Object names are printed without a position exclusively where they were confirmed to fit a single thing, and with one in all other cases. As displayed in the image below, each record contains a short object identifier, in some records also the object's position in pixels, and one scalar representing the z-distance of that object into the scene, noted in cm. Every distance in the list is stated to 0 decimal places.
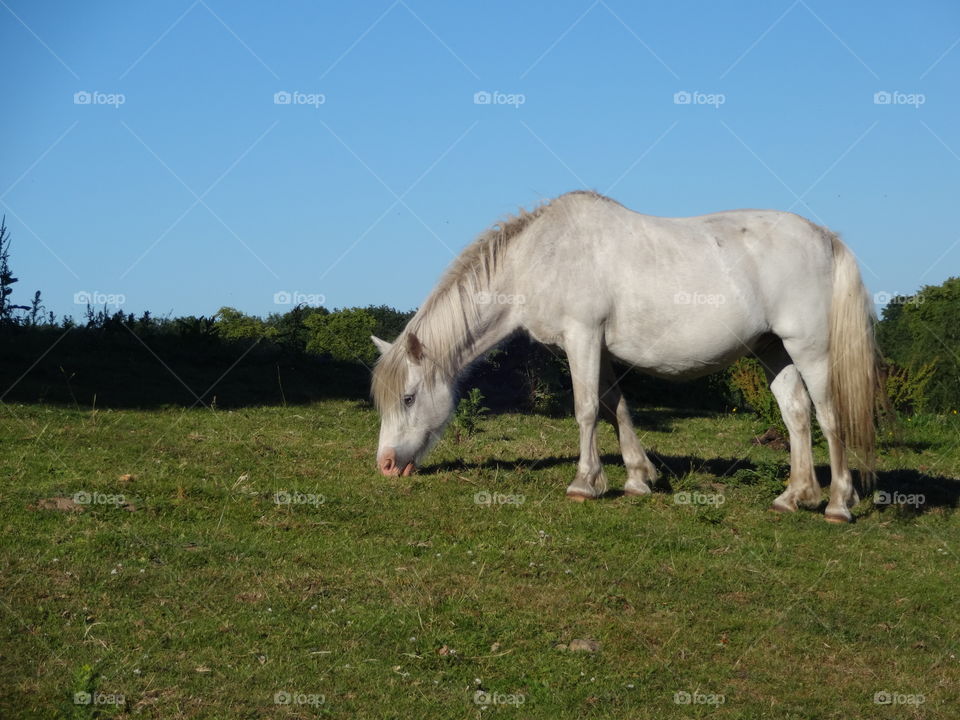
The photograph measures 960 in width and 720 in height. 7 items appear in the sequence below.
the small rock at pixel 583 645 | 524
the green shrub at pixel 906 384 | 1369
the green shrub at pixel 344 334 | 1833
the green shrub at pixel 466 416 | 1105
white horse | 811
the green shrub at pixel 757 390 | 1261
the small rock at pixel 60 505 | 684
